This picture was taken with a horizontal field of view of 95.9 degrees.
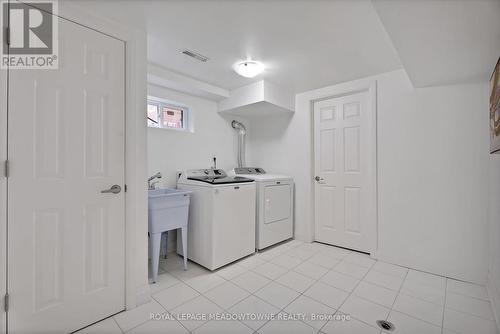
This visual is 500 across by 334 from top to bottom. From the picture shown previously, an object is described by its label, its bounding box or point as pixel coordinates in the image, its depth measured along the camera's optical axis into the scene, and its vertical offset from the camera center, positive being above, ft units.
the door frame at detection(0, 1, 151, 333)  5.74 +0.12
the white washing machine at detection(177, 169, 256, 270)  7.84 -1.90
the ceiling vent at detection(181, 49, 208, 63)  7.00 +3.62
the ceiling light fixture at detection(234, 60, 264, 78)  7.71 +3.50
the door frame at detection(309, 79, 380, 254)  8.82 +3.11
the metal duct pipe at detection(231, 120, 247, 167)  12.04 +1.38
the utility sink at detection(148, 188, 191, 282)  7.06 -1.61
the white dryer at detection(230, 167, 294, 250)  9.60 -1.76
